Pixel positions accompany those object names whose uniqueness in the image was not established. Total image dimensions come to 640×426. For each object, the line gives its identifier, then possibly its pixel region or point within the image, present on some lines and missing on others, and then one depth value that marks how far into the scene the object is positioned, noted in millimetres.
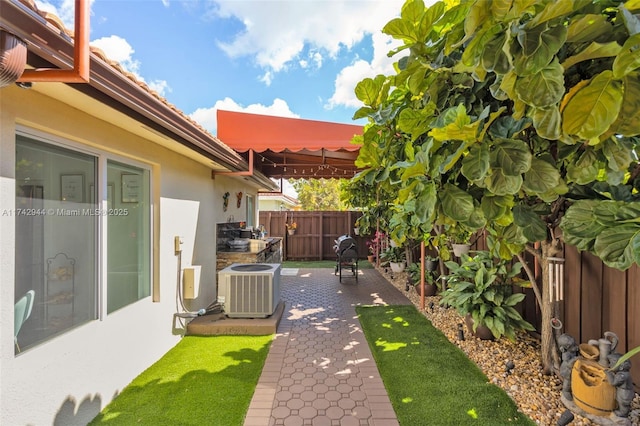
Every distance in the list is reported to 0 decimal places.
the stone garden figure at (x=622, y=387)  2320
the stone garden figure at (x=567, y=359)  2693
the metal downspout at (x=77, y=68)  1682
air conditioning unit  5020
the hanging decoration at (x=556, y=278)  3029
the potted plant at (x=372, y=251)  12086
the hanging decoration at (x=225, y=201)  7062
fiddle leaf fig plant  1208
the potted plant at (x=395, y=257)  9102
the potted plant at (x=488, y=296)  3816
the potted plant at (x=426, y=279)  6836
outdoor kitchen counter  6461
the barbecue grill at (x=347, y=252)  9016
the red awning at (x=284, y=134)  5973
